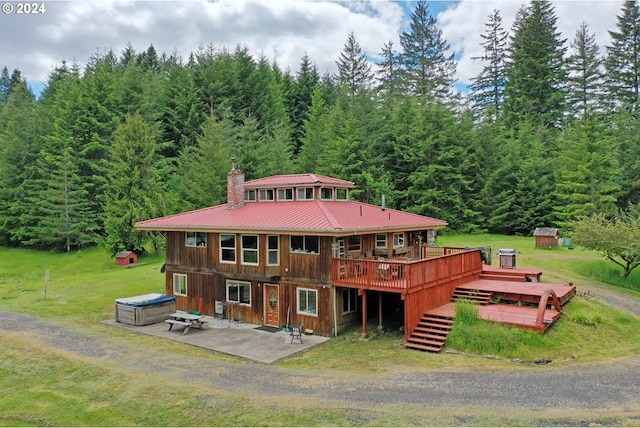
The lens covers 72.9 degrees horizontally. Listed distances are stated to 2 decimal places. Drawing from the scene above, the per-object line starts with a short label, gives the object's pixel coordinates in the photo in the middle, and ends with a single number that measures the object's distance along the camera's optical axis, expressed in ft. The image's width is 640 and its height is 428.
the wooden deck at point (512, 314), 42.03
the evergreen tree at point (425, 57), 147.95
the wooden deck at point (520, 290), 48.98
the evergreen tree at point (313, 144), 126.82
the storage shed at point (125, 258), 101.24
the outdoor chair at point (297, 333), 46.55
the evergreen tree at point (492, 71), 162.09
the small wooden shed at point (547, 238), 89.51
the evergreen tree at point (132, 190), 102.37
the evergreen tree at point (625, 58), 137.08
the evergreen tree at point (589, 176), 104.22
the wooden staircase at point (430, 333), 41.70
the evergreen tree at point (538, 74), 144.36
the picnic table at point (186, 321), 50.85
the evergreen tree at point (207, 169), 106.22
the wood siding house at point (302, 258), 47.29
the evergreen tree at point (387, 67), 158.61
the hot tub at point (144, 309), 54.34
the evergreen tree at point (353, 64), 163.94
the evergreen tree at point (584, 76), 140.97
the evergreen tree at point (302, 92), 163.22
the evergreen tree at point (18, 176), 122.83
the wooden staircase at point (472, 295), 50.49
